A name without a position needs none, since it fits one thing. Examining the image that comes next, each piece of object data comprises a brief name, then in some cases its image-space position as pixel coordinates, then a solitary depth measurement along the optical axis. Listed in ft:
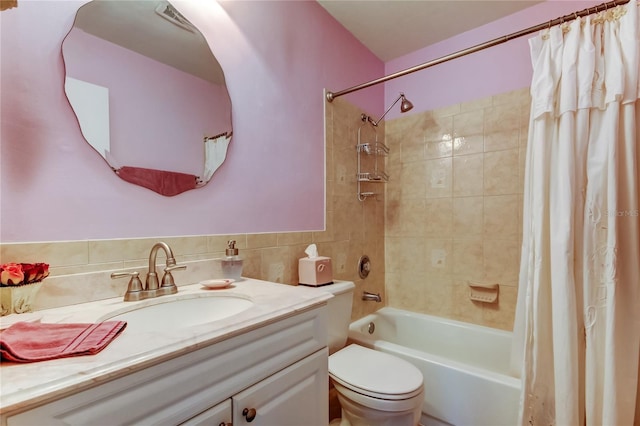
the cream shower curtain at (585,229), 3.62
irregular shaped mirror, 2.97
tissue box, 4.85
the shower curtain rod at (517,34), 3.62
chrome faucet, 2.91
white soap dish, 3.35
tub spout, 6.53
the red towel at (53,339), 1.59
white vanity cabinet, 1.54
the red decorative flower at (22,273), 2.26
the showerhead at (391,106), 6.35
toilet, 3.79
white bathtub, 4.34
